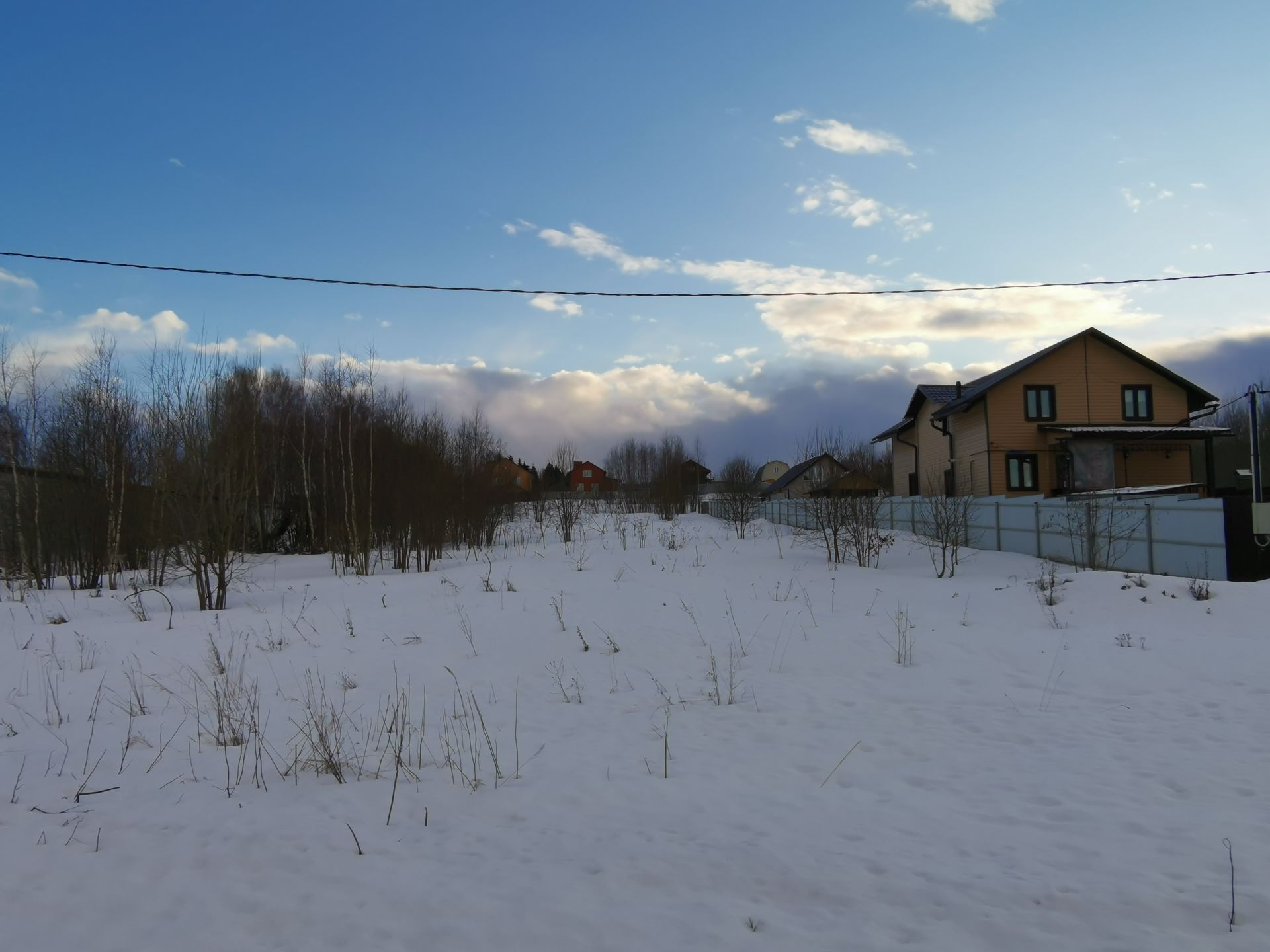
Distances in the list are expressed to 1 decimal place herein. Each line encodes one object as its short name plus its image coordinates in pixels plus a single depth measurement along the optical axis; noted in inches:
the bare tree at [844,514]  624.1
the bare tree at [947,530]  564.4
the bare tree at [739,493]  1041.5
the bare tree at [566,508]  911.7
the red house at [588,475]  3422.7
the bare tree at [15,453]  668.7
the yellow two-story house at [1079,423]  1023.6
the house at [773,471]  3831.2
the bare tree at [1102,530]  516.1
